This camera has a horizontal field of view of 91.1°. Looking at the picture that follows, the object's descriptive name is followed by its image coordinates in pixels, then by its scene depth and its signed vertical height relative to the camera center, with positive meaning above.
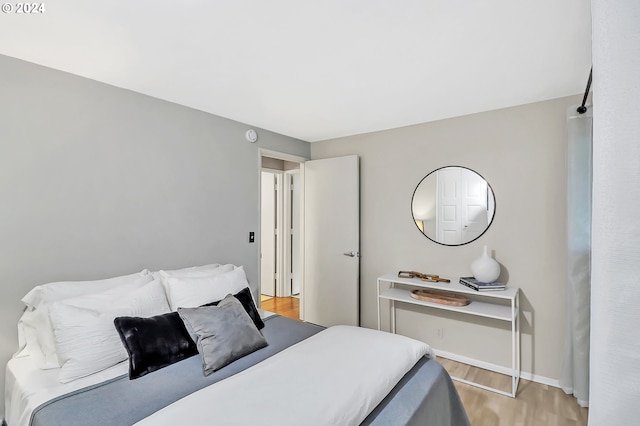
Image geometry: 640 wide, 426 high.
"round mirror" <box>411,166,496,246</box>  2.95 +0.04
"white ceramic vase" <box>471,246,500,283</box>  2.71 -0.52
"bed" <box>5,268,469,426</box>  1.26 -0.85
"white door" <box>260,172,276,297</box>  5.34 -0.37
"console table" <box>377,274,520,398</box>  2.53 -0.86
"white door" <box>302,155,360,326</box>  3.69 -0.40
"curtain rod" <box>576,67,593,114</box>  2.21 +0.74
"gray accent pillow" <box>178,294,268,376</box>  1.74 -0.73
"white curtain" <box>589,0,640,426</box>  0.34 -0.02
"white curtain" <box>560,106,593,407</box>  2.28 -0.23
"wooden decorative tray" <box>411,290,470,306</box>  2.80 -0.82
